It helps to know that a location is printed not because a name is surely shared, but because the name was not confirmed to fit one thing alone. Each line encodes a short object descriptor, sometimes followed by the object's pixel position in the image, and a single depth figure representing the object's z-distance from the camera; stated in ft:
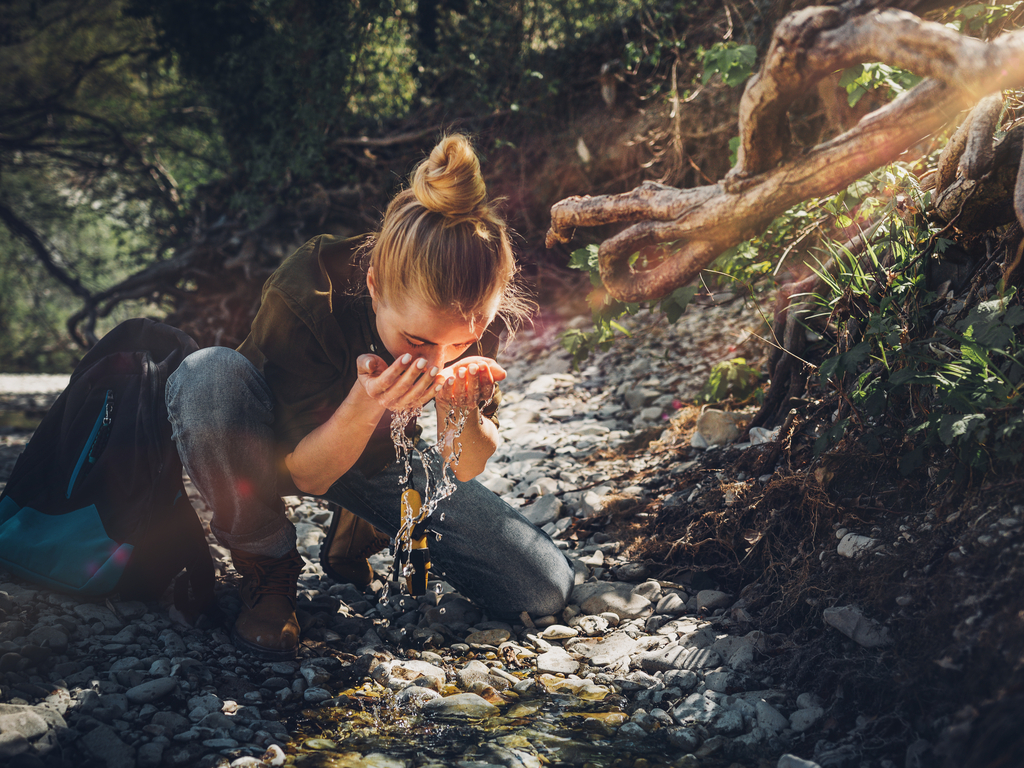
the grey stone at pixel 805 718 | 4.59
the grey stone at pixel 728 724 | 4.72
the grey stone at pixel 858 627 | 4.78
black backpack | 5.92
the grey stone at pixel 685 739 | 4.64
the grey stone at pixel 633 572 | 7.25
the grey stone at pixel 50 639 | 5.18
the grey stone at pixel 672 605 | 6.51
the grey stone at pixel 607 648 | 5.94
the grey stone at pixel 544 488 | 9.69
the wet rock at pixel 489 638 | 6.42
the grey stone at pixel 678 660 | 5.58
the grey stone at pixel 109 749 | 4.17
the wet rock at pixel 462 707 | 5.09
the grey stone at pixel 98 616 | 5.76
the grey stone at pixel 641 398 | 12.31
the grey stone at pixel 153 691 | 4.82
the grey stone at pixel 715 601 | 6.43
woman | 5.25
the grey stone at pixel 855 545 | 5.49
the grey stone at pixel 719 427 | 9.12
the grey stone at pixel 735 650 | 5.46
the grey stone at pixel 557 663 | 5.81
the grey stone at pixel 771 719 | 4.63
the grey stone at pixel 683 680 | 5.33
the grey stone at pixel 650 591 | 6.81
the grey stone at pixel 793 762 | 4.10
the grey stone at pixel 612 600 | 6.65
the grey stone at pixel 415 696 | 5.23
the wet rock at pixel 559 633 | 6.48
